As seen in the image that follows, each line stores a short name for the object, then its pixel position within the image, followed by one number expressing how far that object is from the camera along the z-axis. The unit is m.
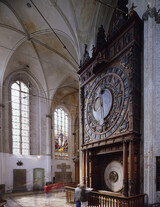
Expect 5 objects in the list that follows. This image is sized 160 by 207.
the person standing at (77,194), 7.04
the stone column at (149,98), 6.32
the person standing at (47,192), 11.70
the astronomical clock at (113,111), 6.92
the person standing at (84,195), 6.99
